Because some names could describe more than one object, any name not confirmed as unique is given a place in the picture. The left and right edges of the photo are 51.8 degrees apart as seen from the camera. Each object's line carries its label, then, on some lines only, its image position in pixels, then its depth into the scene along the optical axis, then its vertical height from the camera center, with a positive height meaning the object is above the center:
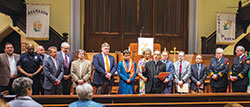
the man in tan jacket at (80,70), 4.34 -0.34
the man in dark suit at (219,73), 4.78 -0.41
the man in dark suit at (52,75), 4.26 -0.41
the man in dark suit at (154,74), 4.28 -0.40
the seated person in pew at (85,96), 2.28 -0.42
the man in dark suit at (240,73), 4.76 -0.41
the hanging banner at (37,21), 7.82 +0.87
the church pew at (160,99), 3.22 -0.63
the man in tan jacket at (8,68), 4.45 -0.33
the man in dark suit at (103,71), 4.46 -0.36
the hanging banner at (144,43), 5.76 +0.16
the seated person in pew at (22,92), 2.12 -0.37
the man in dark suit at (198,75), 4.84 -0.47
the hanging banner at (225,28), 8.54 +0.76
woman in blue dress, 4.43 -0.41
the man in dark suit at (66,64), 4.50 -0.25
